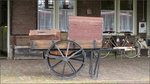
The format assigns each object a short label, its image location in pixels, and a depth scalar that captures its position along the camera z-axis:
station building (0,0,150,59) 12.03
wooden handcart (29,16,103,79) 6.73
